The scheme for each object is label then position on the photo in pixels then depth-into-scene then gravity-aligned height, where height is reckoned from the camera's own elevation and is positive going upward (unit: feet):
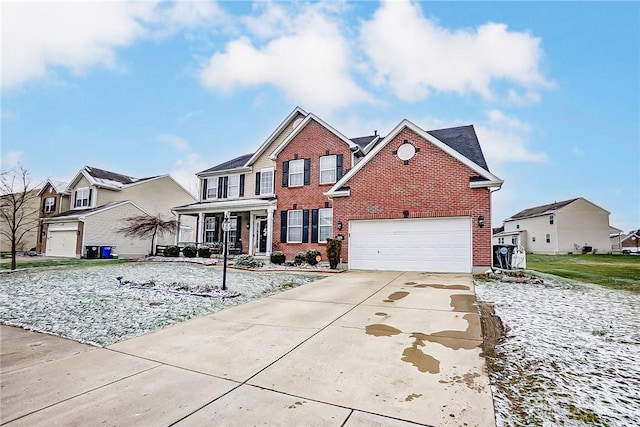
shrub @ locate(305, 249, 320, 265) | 49.06 -2.67
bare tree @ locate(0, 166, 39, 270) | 52.75 +8.90
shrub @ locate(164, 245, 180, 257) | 61.67 -2.72
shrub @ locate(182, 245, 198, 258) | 59.77 -2.60
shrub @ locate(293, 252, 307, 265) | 50.07 -2.94
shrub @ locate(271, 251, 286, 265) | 51.70 -3.08
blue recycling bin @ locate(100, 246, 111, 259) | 71.10 -3.67
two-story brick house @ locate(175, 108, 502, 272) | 39.29 +6.00
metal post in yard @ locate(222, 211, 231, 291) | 27.68 +0.88
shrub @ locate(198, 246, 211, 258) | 59.73 -2.73
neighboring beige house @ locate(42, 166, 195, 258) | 72.79 +5.67
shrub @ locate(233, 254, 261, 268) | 45.27 -3.43
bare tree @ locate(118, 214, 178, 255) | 70.69 +2.27
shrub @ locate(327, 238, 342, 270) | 43.39 -1.63
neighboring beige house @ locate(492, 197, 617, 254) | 108.99 +5.78
